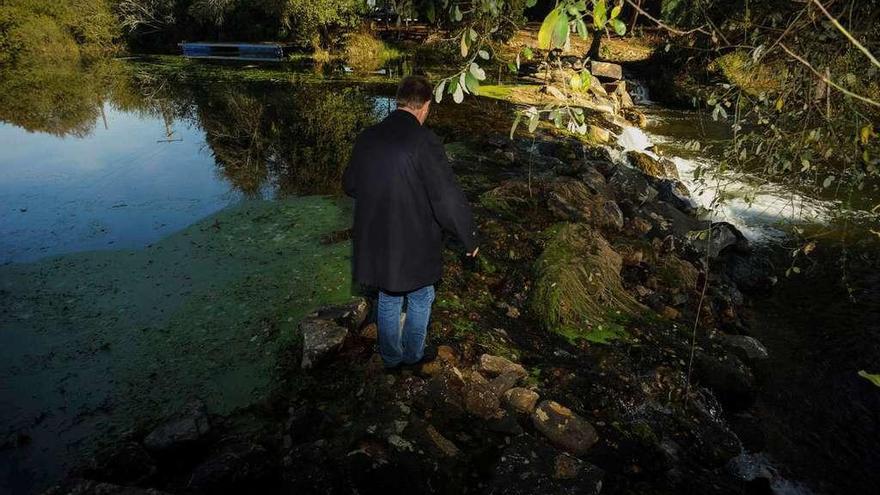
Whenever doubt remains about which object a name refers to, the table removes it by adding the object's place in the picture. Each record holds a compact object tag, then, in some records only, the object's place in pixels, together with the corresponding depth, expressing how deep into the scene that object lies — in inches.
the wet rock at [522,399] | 133.5
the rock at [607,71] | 701.9
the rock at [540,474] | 109.4
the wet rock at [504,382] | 137.7
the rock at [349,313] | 158.2
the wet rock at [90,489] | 91.0
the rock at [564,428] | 125.1
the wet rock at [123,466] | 108.1
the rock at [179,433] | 117.8
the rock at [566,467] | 112.0
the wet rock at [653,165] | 397.4
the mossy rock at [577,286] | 181.3
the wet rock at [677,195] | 353.4
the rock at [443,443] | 117.1
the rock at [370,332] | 158.2
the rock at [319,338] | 143.4
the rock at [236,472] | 105.7
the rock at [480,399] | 131.9
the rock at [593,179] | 301.9
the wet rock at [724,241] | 278.1
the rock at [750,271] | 253.1
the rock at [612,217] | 263.1
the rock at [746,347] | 188.9
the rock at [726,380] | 165.3
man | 118.6
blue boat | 1076.4
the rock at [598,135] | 438.6
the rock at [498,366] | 145.8
